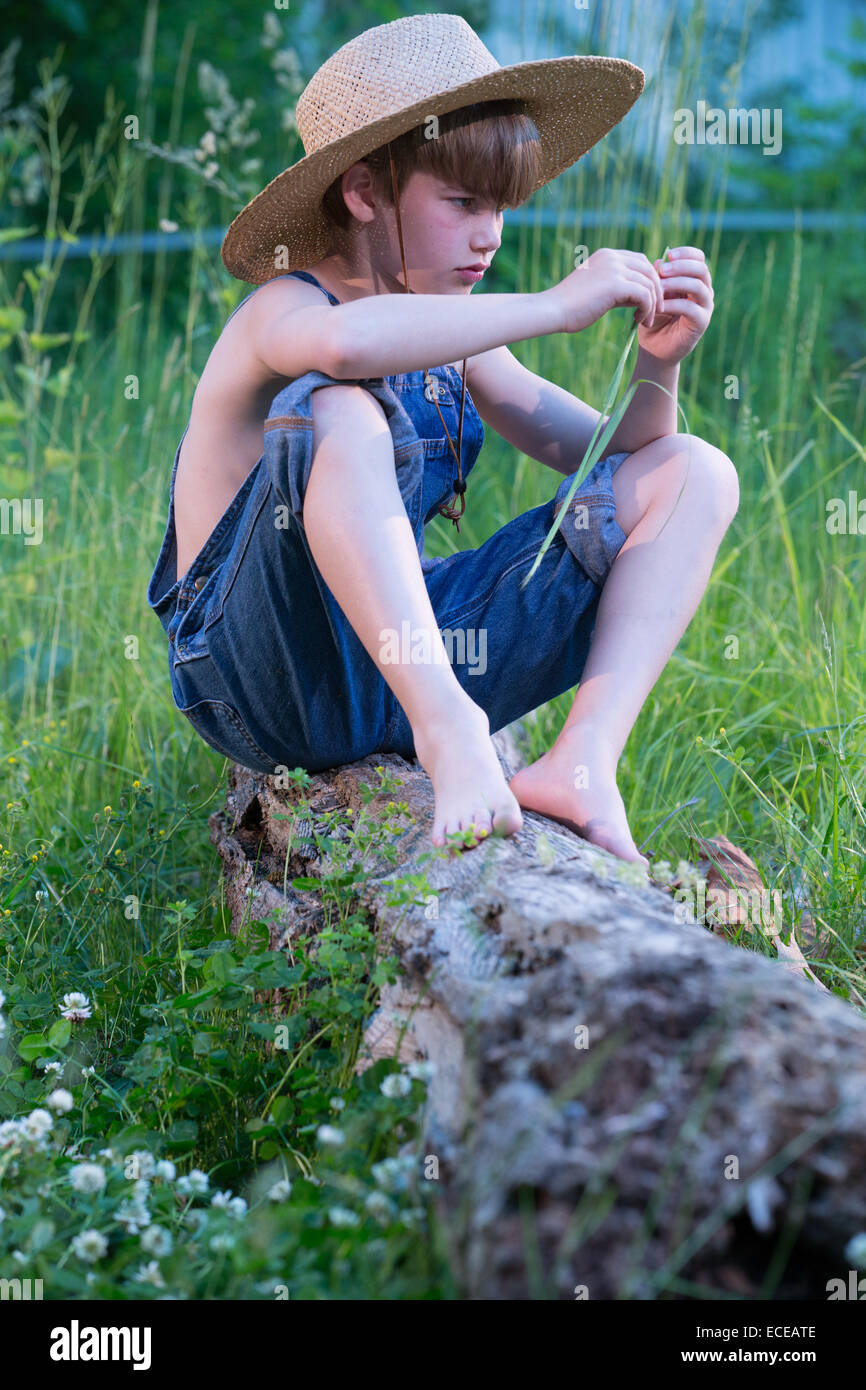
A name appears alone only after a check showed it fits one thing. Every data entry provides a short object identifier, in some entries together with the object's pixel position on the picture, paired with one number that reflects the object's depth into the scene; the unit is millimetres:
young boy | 2530
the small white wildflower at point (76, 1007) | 2555
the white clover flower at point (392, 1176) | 2223
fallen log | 2111
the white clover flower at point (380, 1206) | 2200
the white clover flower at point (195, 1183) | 2336
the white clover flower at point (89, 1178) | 2302
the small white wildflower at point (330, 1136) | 2238
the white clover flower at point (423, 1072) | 2293
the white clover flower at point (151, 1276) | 2229
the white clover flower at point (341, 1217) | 2186
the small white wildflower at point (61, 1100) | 2378
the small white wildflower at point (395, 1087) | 2292
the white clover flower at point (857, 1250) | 2099
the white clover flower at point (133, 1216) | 2288
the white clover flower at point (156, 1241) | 2252
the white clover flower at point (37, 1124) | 2334
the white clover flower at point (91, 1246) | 2254
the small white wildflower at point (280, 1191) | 2288
